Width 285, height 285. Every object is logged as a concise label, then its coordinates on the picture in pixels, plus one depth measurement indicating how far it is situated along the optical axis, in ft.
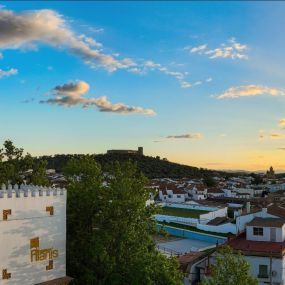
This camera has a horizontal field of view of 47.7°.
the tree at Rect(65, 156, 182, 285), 68.43
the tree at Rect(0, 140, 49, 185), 87.73
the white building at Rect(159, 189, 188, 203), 259.25
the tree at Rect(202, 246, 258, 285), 65.41
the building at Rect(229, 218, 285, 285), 91.22
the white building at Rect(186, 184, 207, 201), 272.83
